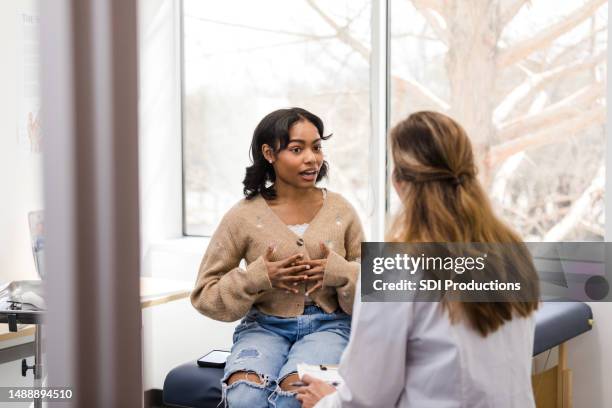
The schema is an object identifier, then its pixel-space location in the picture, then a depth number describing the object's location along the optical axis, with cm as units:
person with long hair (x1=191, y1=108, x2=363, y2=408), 147
